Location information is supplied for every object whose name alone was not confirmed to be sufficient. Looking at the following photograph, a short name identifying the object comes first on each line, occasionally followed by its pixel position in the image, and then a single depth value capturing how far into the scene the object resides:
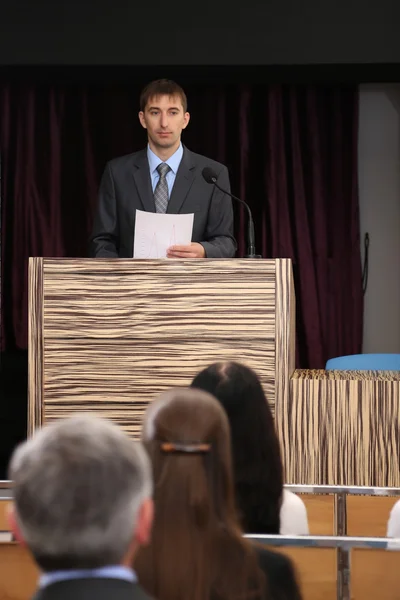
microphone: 6.21
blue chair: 8.22
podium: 5.77
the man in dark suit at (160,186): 6.82
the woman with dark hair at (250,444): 3.28
